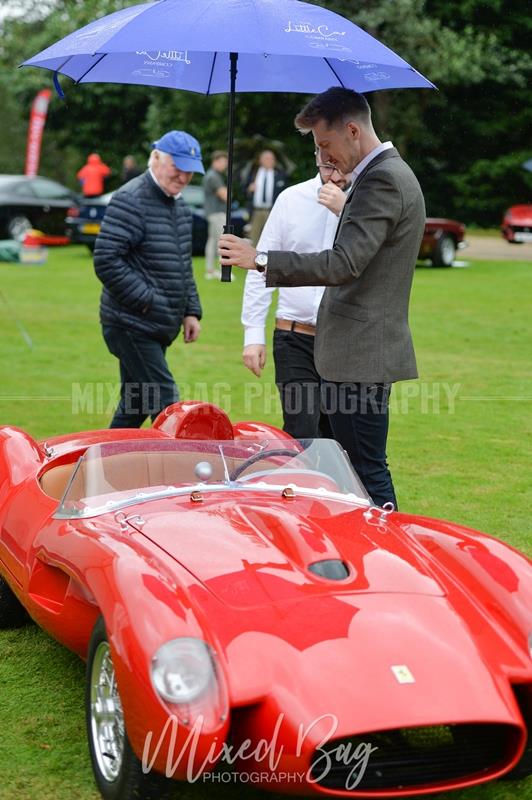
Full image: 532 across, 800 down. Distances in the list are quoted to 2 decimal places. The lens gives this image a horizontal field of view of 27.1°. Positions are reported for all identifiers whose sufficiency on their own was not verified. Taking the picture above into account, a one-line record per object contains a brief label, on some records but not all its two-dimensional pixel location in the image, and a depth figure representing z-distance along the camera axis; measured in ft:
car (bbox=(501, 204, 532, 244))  88.69
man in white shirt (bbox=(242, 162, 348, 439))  18.42
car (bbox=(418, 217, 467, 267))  72.18
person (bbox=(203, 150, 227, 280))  61.62
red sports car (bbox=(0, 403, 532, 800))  9.86
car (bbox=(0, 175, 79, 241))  84.58
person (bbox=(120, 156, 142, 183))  79.15
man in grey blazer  14.57
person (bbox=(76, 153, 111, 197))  91.45
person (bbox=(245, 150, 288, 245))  63.77
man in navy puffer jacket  21.40
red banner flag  101.71
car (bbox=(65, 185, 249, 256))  76.79
